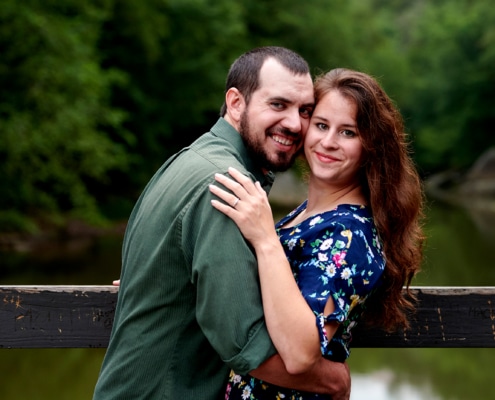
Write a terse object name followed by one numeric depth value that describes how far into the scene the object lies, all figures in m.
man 2.00
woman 2.05
